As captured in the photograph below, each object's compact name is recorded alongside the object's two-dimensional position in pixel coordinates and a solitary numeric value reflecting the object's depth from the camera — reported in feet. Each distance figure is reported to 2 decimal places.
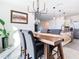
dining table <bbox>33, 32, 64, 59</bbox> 3.04
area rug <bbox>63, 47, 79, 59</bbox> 5.59
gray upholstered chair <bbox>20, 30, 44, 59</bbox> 3.15
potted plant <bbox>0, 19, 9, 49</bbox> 6.65
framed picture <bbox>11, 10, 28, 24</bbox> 7.90
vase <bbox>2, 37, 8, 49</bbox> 6.72
